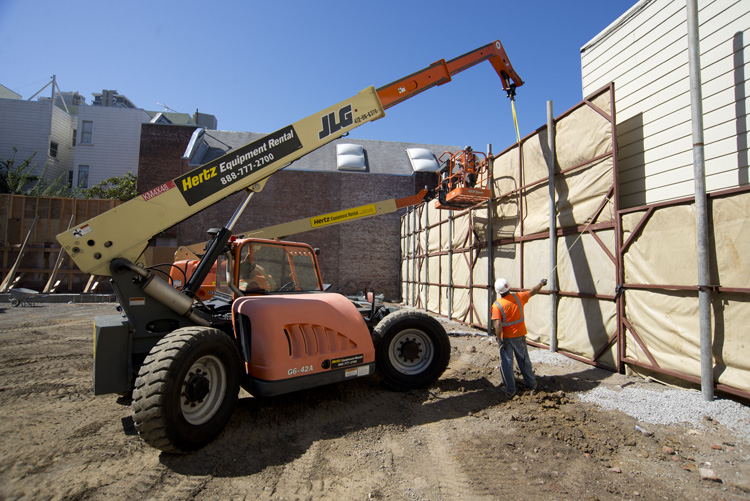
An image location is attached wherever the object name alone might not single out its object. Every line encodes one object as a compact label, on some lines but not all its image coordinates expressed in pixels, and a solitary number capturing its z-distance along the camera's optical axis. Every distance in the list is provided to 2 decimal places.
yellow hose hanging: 9.39
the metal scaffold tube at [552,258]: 7.93
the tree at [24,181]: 27.94
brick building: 22.19
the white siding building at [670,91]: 5.39
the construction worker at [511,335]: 5.62
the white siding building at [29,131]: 31.20
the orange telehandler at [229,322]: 3.81
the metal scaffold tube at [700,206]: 4.96
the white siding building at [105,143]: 32.22
